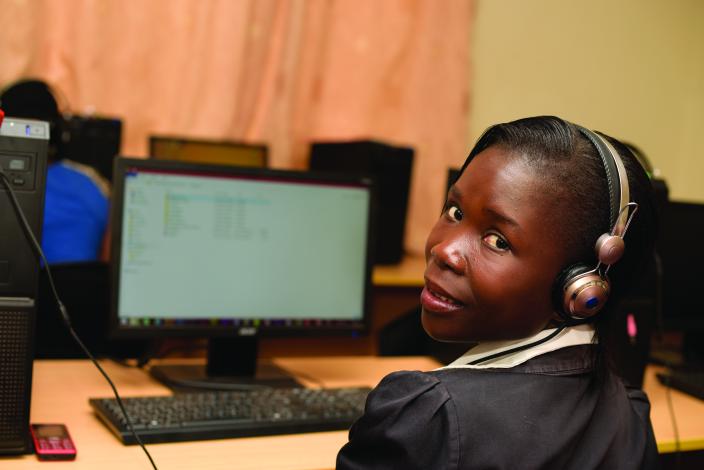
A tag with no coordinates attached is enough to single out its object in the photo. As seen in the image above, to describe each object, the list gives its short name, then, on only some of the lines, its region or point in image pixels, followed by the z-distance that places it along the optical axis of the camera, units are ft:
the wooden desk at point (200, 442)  3.99
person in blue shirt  7.41
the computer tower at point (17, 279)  3.81
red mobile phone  3.85
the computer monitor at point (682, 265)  6.86
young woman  2.90
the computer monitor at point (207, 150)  8.61
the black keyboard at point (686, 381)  6.06
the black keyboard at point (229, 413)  4.26
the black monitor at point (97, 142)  8.41
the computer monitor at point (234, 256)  5.07
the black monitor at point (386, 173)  9.24
